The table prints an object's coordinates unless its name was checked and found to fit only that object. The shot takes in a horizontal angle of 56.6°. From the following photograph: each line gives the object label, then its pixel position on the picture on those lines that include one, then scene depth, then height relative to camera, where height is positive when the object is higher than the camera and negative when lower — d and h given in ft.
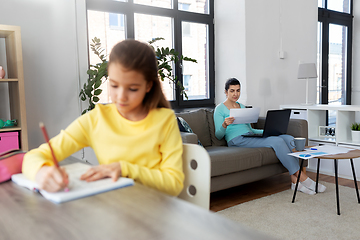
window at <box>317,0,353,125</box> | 18.24 +2.08
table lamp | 13.30 +0.73
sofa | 8.87 -1.80
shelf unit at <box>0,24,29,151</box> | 8.14 +0.47
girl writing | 3.07 -0.38
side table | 7.86 -1.60
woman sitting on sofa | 9.75 -1.47
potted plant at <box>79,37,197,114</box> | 9.45 +0.62
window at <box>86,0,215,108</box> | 11.68 +2.40
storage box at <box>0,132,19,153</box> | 8.08 -1.08
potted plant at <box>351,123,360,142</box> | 11.19 -1.46
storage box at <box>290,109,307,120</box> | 12.66 -0.93
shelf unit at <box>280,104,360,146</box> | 11.33 -1.15
